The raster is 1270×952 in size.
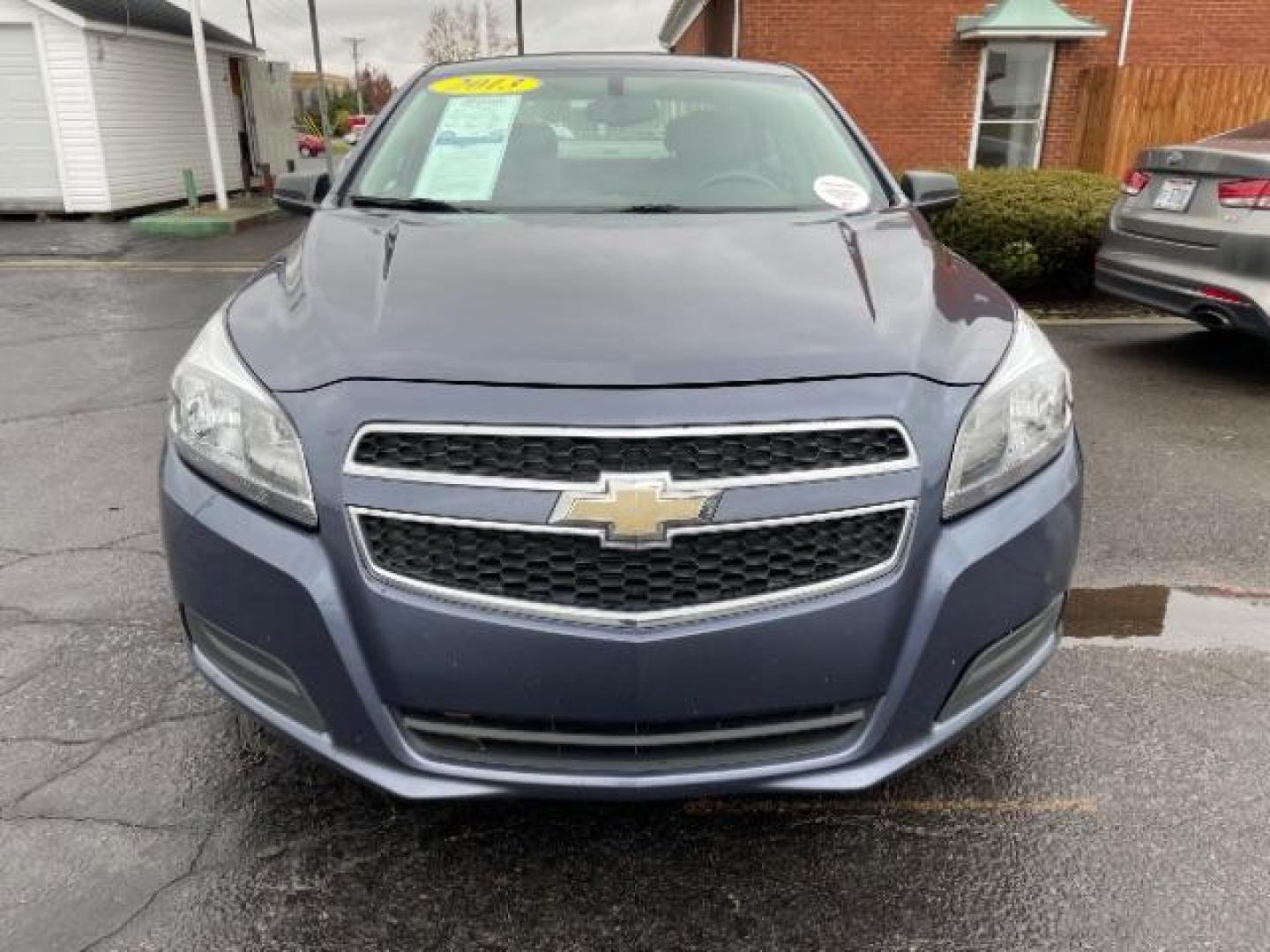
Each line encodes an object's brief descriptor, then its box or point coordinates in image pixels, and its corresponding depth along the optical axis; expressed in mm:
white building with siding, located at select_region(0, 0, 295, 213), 14602
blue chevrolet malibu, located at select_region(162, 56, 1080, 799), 1848
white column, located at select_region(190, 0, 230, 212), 14062
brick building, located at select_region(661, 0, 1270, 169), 12711
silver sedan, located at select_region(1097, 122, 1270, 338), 5418
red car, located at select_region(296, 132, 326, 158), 41341
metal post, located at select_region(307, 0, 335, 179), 16106
